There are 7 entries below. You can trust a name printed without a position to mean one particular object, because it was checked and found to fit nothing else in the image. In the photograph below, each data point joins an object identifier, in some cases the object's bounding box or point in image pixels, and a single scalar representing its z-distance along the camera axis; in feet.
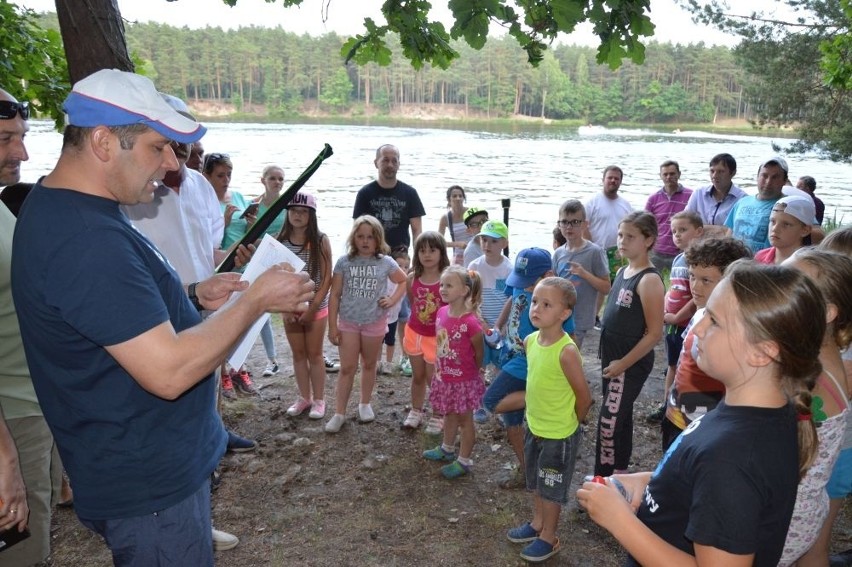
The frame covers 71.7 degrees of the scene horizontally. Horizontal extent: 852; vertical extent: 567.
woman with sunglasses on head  16.85
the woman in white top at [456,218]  22.84
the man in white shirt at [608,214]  22.27
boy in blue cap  12.02
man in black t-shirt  19.74
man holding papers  4.89
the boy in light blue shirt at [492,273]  16.34
